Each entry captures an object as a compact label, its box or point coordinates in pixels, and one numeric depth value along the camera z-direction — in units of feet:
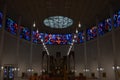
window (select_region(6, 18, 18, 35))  81.43
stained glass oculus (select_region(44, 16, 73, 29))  89.33
